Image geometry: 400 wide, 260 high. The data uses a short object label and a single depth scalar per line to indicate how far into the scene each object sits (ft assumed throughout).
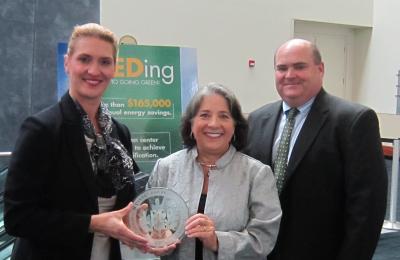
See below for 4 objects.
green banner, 13.12
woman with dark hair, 6.02
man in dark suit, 6.71
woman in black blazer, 5.32
